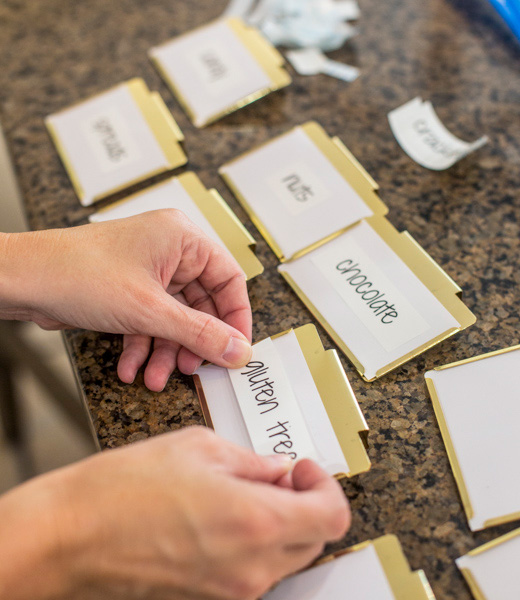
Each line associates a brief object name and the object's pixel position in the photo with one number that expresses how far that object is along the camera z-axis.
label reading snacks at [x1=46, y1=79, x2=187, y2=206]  0.78
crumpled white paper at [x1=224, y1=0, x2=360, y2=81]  0.88
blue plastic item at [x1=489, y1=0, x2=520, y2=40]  0.78
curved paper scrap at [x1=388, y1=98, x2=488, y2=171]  0.76
